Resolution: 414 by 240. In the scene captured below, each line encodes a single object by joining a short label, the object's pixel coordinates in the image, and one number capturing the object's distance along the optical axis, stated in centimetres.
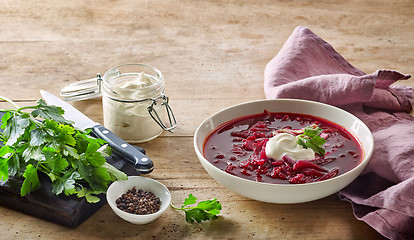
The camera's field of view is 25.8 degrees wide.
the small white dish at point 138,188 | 106
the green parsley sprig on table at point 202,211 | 107
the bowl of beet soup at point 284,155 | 106
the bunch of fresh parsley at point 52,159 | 106
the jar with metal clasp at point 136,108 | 122
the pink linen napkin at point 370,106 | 105
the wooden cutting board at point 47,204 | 106
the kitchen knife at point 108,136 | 113
